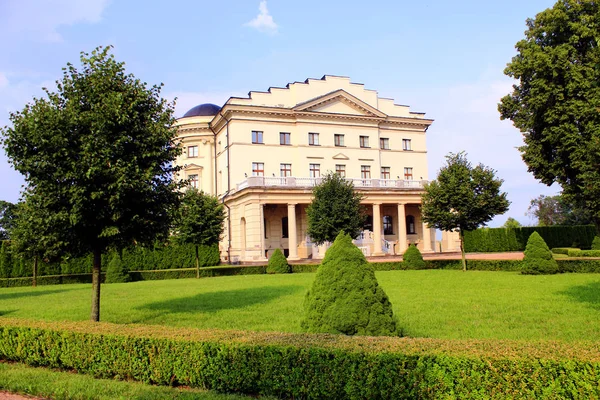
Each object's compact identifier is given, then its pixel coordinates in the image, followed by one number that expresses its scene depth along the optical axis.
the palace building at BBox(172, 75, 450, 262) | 39.03
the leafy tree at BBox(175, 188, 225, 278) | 31.47
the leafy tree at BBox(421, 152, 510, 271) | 27.58
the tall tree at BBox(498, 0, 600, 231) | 24.66
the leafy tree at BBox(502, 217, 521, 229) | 72.66
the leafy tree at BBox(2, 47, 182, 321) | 10.75
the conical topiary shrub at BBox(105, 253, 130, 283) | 29.05
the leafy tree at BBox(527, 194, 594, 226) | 71.25
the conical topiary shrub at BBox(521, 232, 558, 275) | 21.69
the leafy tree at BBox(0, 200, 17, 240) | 59.88
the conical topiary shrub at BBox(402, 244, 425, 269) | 29.30
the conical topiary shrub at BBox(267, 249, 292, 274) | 30.14
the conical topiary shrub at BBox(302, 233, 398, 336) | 7.38
